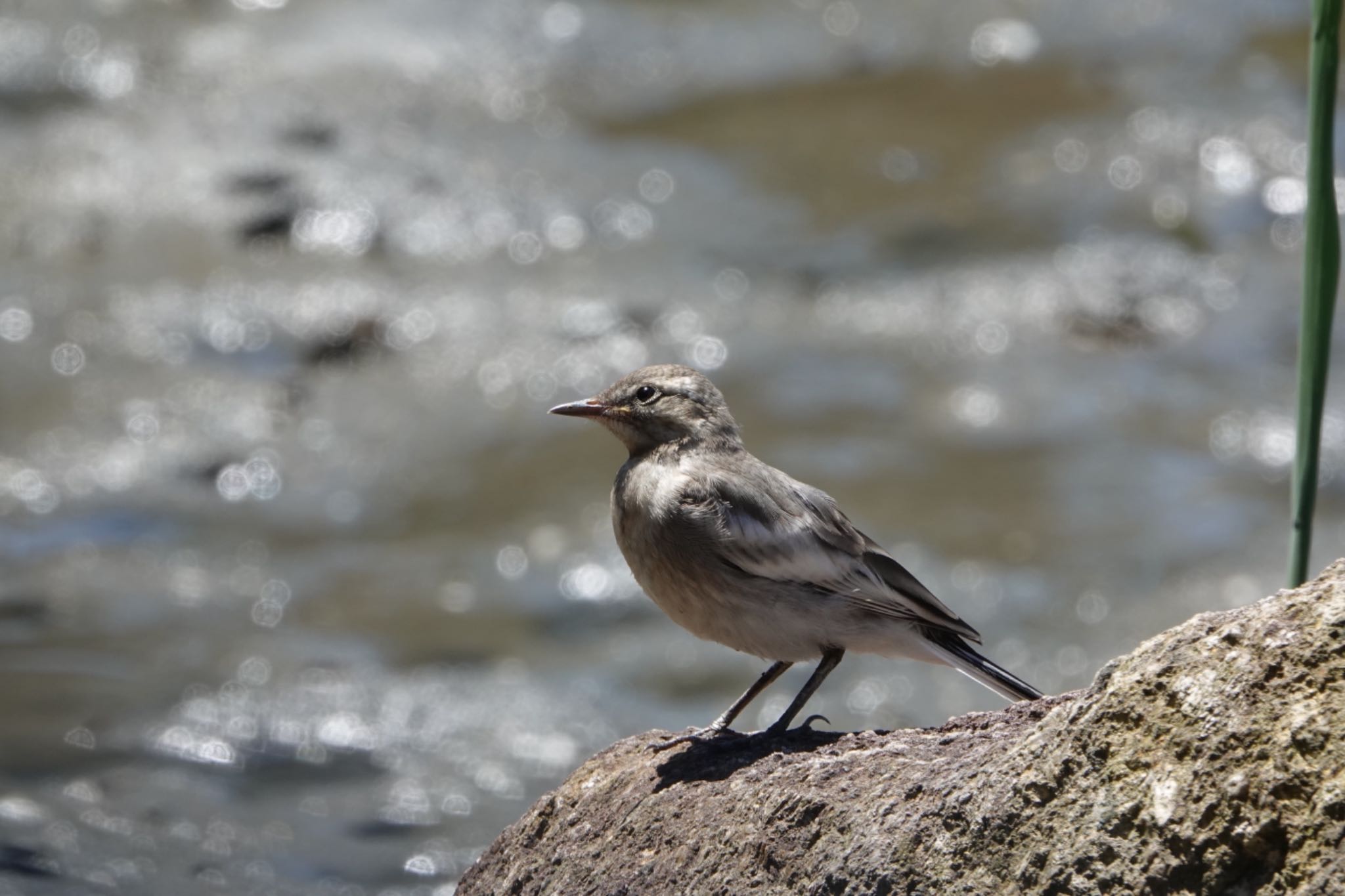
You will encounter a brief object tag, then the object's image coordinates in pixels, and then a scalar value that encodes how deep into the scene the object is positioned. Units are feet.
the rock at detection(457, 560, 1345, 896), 20.79
